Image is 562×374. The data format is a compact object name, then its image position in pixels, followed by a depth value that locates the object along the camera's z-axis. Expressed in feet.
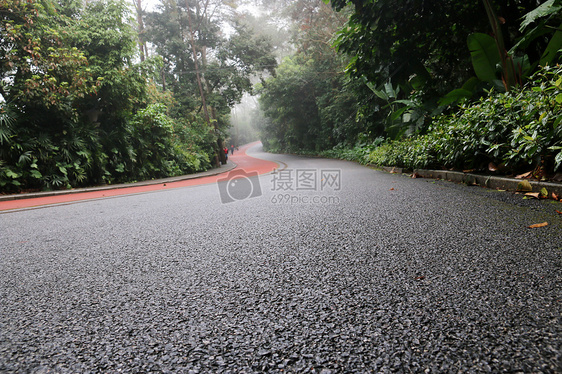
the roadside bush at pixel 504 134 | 11.09
